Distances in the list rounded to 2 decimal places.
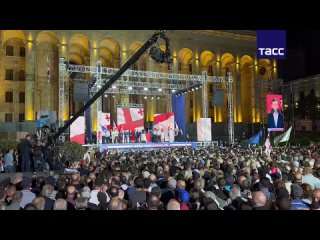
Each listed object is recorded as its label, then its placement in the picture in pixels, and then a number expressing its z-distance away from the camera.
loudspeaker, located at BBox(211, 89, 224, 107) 34.19
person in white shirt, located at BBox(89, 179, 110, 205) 7.75
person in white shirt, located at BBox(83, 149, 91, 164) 19.33
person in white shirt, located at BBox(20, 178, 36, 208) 7.55
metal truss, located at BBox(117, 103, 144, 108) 40.93
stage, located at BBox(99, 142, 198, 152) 29.61
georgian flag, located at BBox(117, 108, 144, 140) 32.56
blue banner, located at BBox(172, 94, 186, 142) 37.53
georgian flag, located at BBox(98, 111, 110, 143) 30.91
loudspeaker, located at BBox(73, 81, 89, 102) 26.75
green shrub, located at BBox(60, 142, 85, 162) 20.41
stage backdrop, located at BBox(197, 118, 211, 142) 32.88
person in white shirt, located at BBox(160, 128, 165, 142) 34.25
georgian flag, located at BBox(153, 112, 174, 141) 33.66
